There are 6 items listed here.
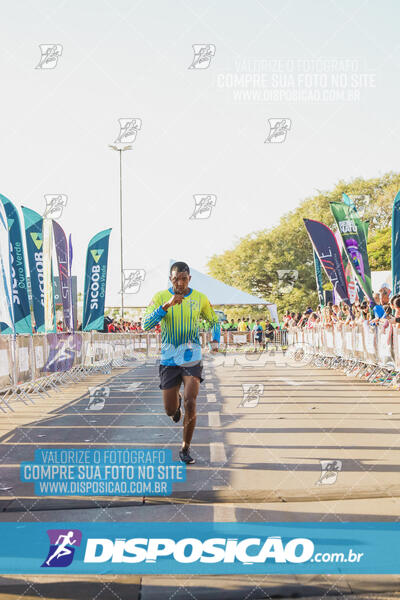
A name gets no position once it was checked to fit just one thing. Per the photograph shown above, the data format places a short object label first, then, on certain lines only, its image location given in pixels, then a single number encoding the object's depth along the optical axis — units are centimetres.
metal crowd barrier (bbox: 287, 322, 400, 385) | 1628
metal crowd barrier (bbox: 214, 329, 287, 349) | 4499
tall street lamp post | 5430
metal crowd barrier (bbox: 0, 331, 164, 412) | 1362
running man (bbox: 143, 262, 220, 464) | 745
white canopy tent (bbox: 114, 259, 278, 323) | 4231
